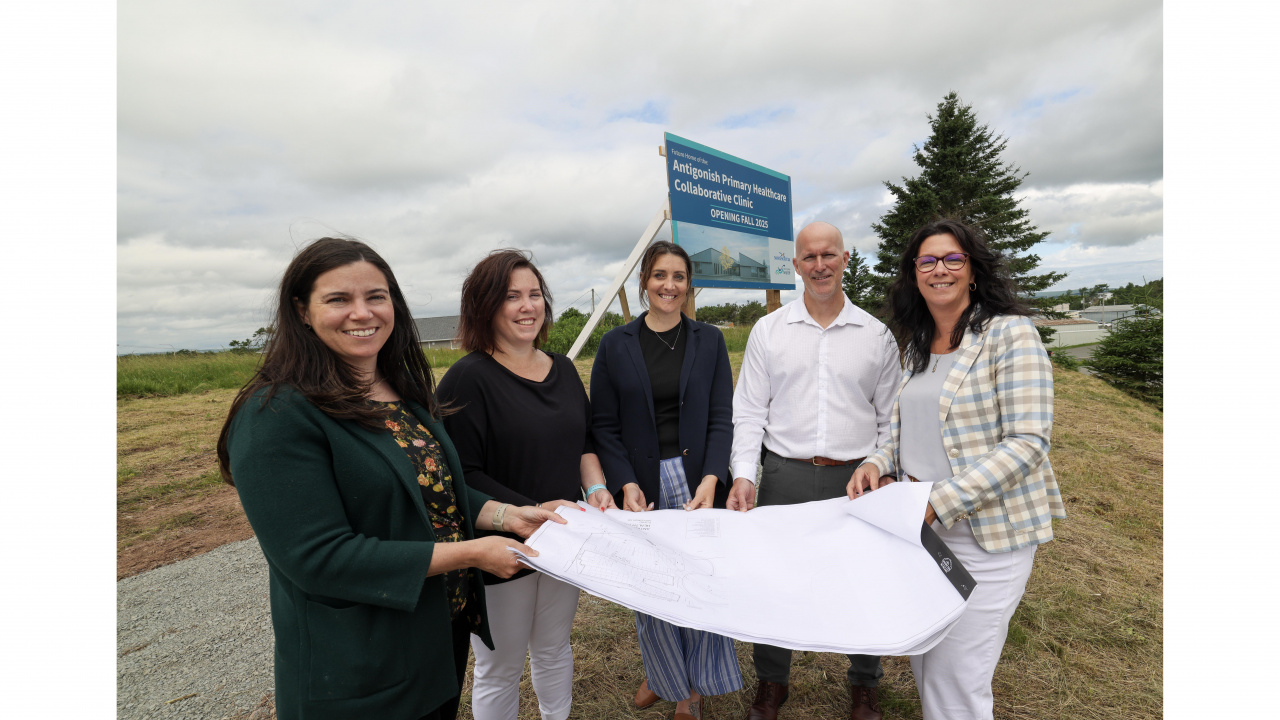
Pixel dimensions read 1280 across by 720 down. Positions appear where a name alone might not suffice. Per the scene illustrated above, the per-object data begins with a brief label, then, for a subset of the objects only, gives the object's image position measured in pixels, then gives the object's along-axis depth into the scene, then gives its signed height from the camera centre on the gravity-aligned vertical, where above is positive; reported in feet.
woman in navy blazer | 8.30 -1.13
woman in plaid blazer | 5.54 -0.94
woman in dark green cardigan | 4.23 -1.22
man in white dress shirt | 8.28 -0.78
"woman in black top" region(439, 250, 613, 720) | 6.73 -1.07
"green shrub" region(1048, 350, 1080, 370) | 61.46 -1.22
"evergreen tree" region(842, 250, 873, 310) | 80.07 +11.05
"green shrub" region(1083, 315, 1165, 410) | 46.16 -0.67
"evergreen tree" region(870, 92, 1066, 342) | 77.97 +22.94
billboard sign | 16.96 +4.63
